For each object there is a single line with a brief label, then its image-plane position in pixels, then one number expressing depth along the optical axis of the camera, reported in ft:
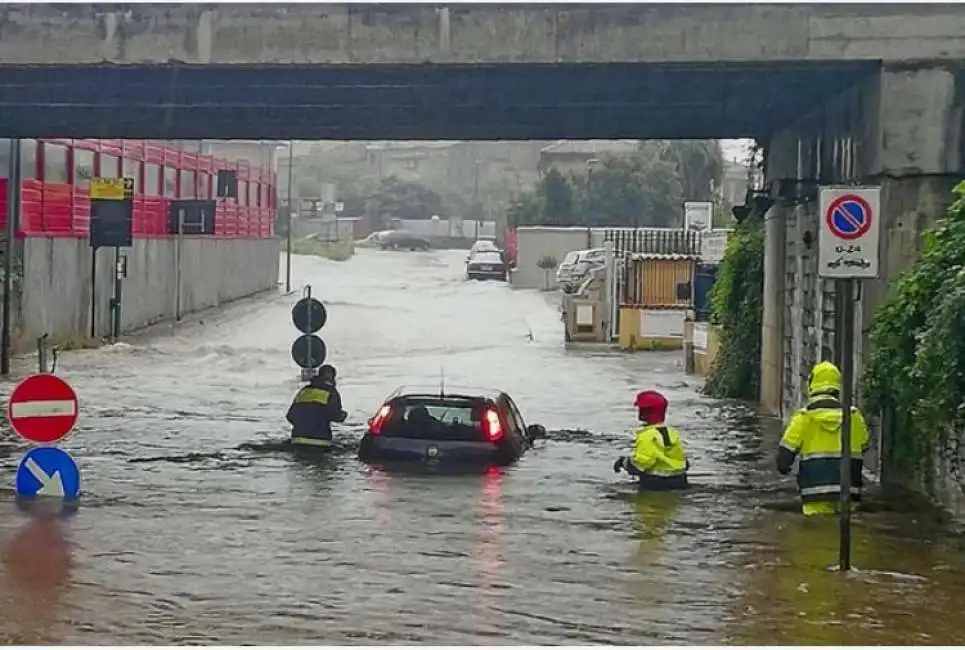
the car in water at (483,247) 285.54
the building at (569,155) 339.36
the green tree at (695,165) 283.38
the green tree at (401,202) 469.57
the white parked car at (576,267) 189.57
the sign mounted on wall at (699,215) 161.17
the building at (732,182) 335.06
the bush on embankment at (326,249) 351.67
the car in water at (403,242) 392.88
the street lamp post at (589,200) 285.58
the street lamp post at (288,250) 241.14
